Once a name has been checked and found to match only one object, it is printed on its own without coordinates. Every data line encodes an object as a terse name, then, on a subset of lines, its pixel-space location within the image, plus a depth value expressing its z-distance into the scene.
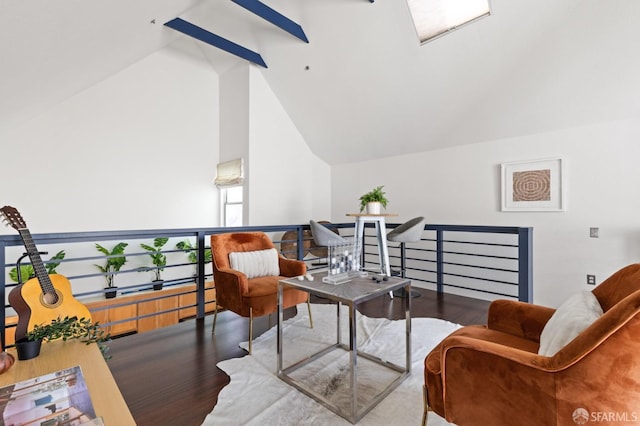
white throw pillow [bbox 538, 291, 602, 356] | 1.08
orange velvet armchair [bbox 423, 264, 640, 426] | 0.88
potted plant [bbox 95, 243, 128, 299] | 4.34
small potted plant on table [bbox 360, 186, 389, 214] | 3.71
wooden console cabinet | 4.12
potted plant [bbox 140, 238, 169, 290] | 4.59
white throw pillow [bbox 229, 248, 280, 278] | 2.74
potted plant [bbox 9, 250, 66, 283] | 3.61
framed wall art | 3.41
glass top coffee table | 1.65
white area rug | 1.58
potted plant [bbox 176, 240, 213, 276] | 5.05
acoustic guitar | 1.82
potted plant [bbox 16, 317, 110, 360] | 1.43
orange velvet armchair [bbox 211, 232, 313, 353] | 2.38
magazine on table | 0.97
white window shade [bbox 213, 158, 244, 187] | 4.93
